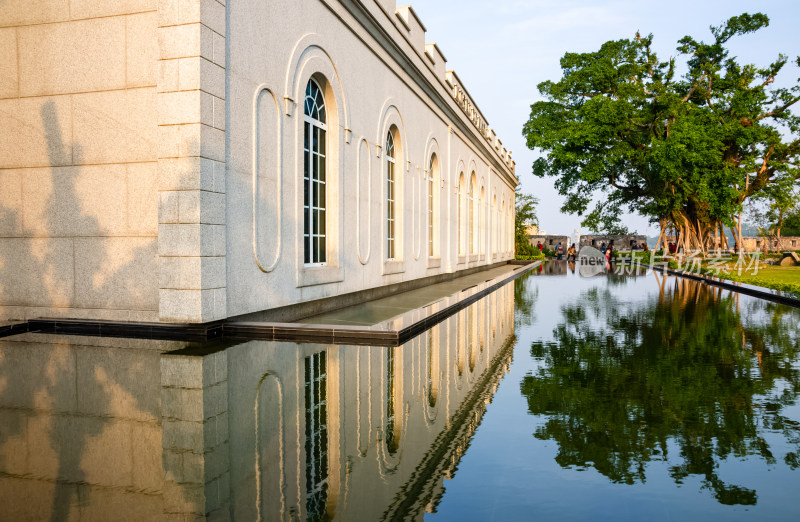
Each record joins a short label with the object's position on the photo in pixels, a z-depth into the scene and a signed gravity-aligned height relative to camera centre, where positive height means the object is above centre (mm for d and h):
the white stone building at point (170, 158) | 7789 +1348
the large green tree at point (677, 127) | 30578 +6703
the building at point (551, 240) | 75806 +886
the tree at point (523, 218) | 50906 +2625
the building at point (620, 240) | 79375 +919
